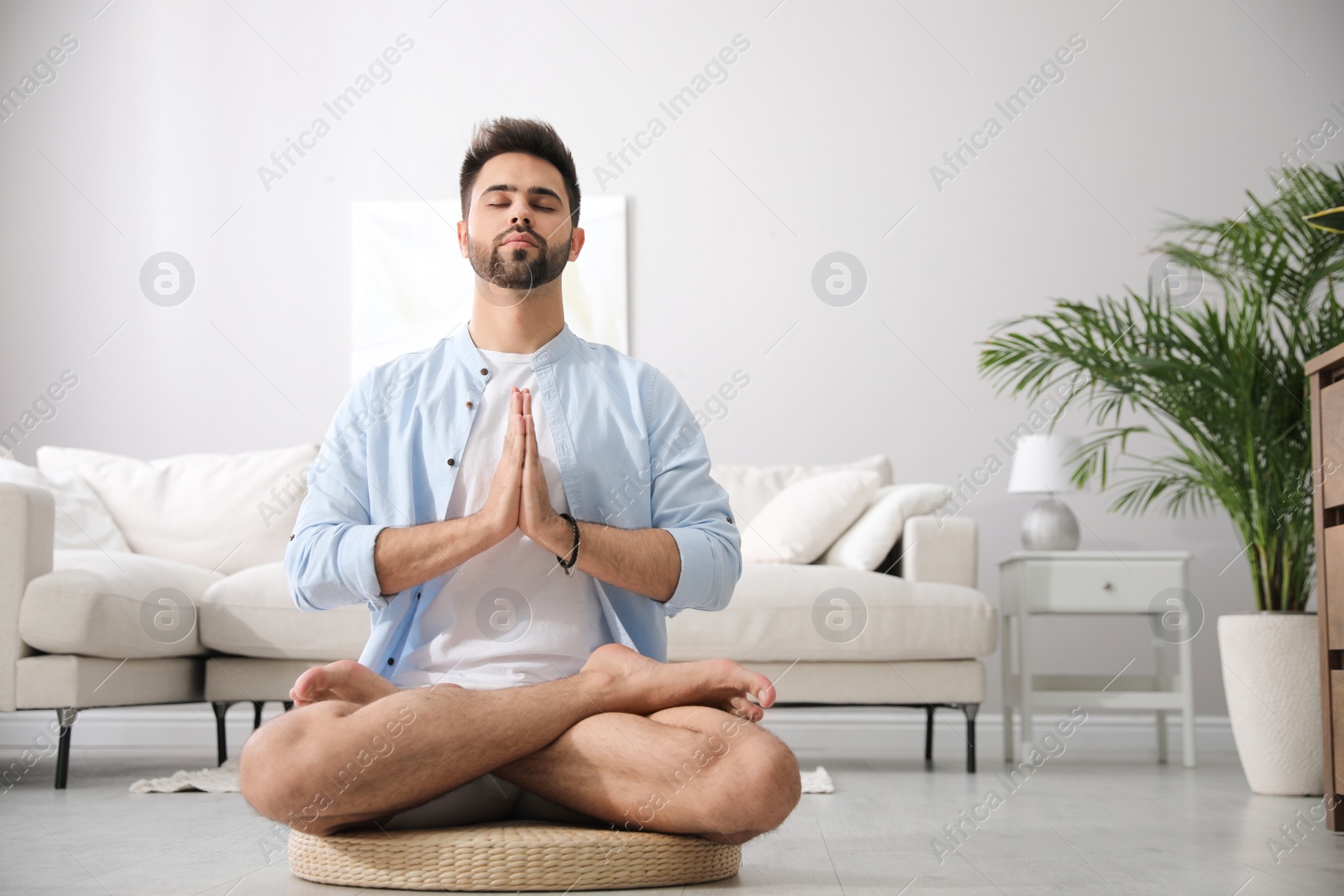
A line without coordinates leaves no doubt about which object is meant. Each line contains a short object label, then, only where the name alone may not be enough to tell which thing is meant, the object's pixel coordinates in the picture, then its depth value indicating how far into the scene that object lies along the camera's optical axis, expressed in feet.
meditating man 4.48
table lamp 11.41
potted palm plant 8.87
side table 10.80
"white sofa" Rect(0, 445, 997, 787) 8.70
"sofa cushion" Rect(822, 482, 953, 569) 10.73
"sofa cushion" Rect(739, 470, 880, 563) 11.06
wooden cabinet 6.84
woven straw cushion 4.46
